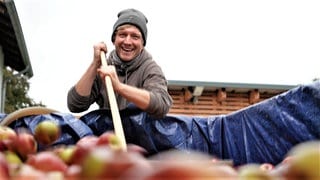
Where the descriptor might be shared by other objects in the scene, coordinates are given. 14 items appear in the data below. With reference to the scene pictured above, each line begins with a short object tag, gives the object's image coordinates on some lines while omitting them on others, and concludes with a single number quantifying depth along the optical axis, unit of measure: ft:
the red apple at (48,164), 2.16
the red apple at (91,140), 3.15
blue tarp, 7.39
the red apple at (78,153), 2.36
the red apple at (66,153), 2.64
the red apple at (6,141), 3.21
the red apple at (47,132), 3.67
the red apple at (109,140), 2.99
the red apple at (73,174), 1.83
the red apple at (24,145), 3.06
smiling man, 8.05
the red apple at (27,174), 1.82
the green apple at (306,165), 1.46
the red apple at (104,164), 1.49
